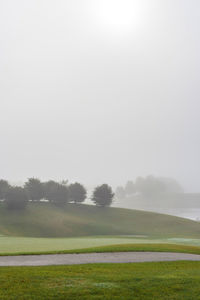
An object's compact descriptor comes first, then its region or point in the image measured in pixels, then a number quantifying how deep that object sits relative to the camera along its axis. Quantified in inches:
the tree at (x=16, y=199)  3169.3
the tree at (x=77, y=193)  3813.7
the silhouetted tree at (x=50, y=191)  3656.5
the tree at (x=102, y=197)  3769.7
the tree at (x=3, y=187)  3461.6
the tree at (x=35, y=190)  3604.8
